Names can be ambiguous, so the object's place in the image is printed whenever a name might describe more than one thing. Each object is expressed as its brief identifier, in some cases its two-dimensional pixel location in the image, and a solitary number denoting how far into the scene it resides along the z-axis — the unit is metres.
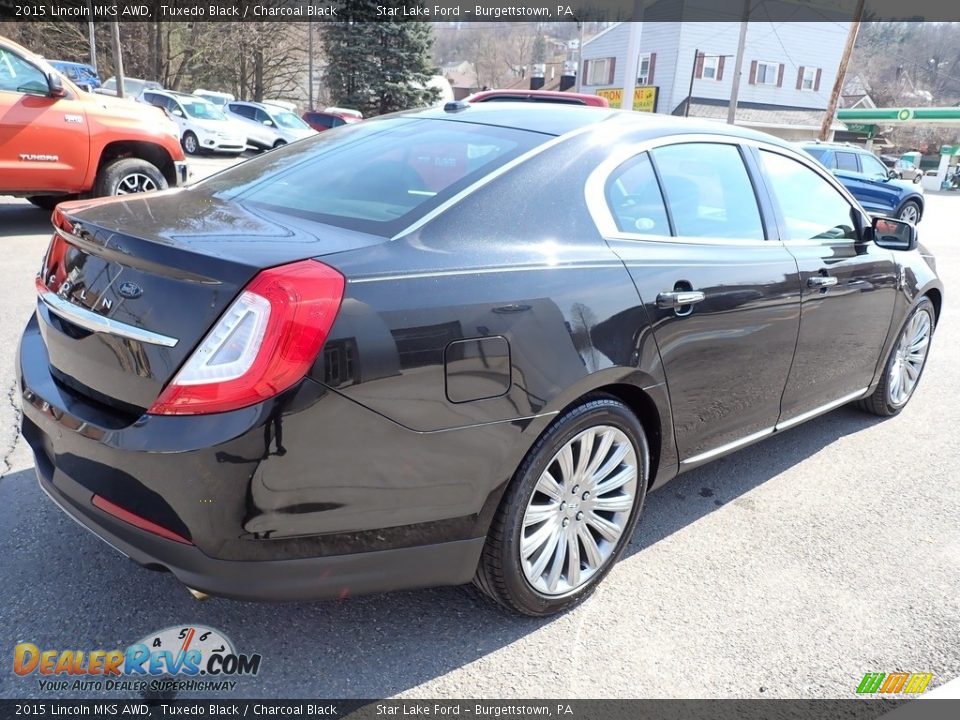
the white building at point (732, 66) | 39.31
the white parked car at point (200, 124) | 21.09
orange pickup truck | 7.15
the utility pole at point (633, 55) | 14.12
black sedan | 1.89
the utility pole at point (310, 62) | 41.66
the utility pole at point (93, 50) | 29.50
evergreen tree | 37.00
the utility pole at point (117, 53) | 20.17
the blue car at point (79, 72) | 25.84
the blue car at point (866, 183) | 16.41
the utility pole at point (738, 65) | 27.39
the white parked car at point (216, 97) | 27.62
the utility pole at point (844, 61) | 27.28
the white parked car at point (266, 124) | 22.83
